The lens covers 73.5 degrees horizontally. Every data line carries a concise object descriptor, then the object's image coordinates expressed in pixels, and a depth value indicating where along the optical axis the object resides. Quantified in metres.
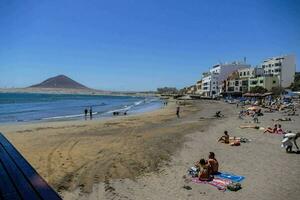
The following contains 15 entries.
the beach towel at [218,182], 6.13
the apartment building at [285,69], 56.19
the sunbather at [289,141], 9.36
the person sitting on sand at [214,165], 6.93
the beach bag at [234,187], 5.99
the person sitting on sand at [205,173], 6.54
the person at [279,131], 13.37
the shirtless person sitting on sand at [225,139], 10.92
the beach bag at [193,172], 6.83
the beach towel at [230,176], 6.64
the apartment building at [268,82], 52.74
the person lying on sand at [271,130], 13.43
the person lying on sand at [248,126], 15.26
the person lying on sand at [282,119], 18.84
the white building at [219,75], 71.85
